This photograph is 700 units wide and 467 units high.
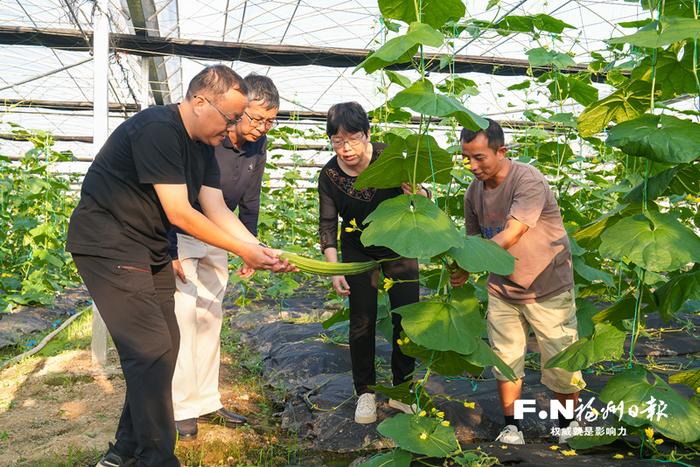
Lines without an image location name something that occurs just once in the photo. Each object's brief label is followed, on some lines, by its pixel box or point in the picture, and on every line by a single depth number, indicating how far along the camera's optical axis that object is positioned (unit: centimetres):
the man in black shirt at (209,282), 316
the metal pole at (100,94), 450
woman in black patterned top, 318
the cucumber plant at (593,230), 184
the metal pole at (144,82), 848
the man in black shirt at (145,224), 232
